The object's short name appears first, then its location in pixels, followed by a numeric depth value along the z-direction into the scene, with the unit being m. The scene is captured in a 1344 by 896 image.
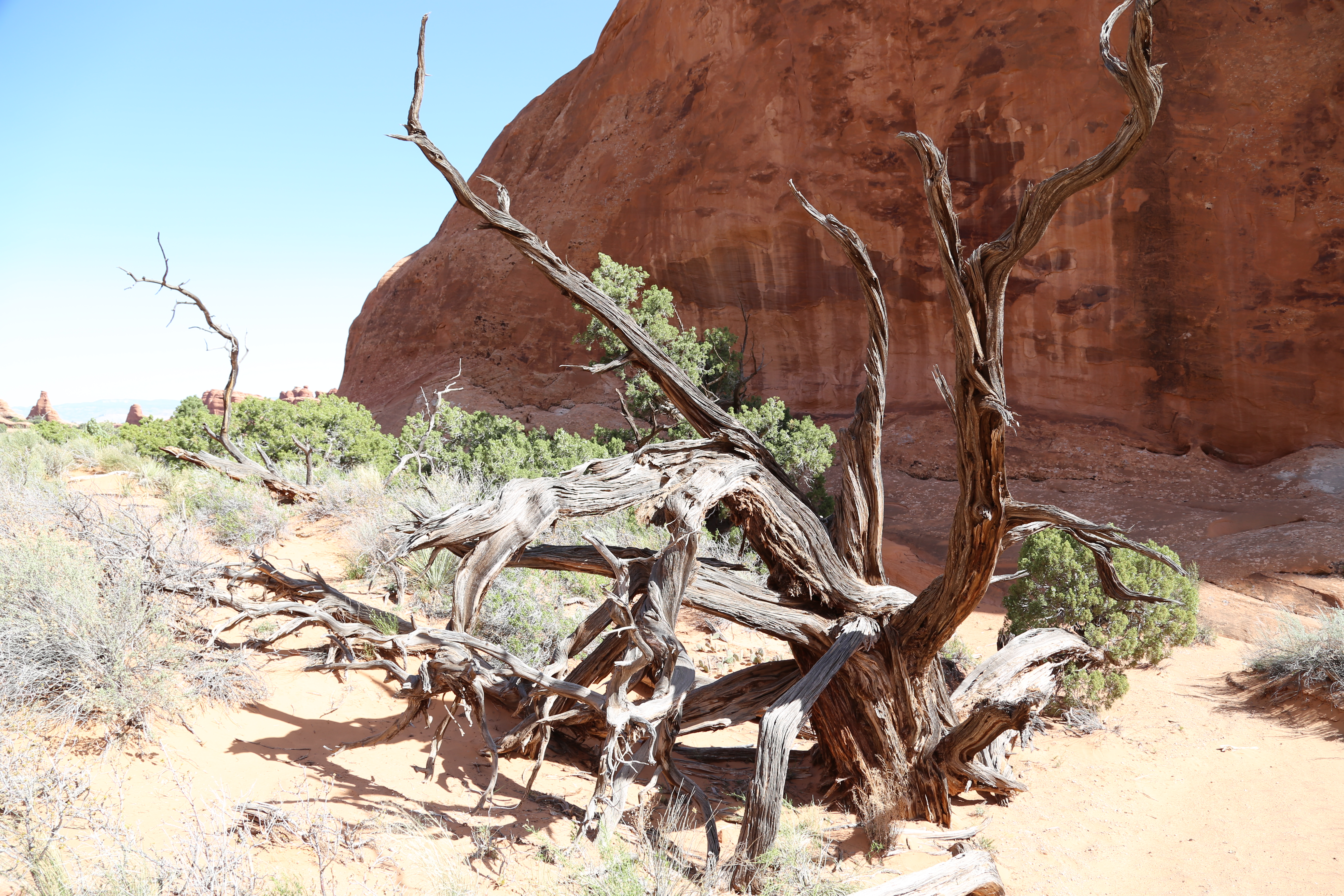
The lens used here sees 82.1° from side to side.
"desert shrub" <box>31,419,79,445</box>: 16.72
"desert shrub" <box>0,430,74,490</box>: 8.35
